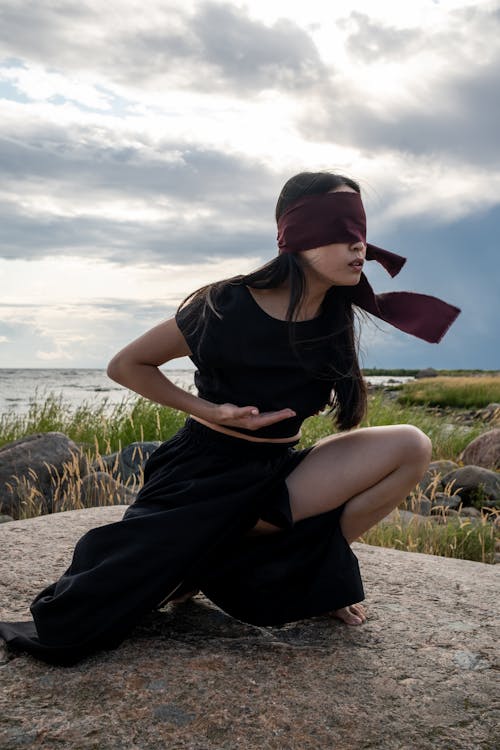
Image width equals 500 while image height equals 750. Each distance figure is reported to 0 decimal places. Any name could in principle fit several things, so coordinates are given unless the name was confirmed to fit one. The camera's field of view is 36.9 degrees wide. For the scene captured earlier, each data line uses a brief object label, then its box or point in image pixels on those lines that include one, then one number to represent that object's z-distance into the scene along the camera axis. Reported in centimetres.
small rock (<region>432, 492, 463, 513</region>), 687
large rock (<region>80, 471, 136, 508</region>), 588
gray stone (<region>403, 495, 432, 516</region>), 659
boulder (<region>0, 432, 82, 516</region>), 635
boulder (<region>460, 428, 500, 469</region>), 853
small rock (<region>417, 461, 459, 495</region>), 726
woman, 265
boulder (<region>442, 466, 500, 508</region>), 708
